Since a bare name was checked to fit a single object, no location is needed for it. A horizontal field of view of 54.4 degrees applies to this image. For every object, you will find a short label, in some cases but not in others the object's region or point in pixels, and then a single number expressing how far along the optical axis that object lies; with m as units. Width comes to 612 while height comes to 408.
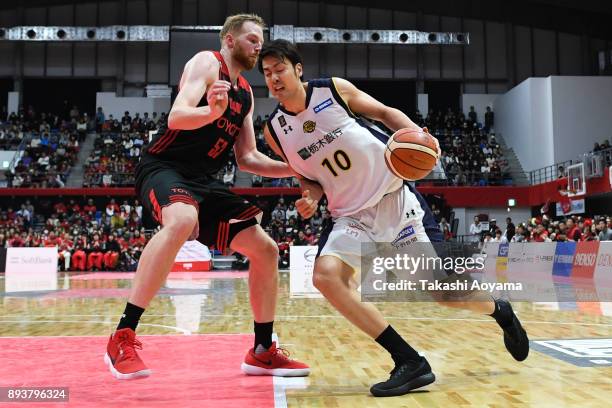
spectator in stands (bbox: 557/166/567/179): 22.52
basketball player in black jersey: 3.27
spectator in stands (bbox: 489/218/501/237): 19.06
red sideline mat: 2.92
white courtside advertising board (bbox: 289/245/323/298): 13.35
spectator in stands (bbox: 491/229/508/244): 17.89
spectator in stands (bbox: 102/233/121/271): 19.88
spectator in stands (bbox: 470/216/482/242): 21.35
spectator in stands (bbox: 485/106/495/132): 30.67
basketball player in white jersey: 3.31
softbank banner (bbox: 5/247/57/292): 17.16
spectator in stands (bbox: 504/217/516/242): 17.75
